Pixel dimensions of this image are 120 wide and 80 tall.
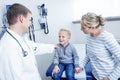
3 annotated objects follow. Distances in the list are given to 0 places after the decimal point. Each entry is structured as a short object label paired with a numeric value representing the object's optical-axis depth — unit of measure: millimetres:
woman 1558
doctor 1470
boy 2439
